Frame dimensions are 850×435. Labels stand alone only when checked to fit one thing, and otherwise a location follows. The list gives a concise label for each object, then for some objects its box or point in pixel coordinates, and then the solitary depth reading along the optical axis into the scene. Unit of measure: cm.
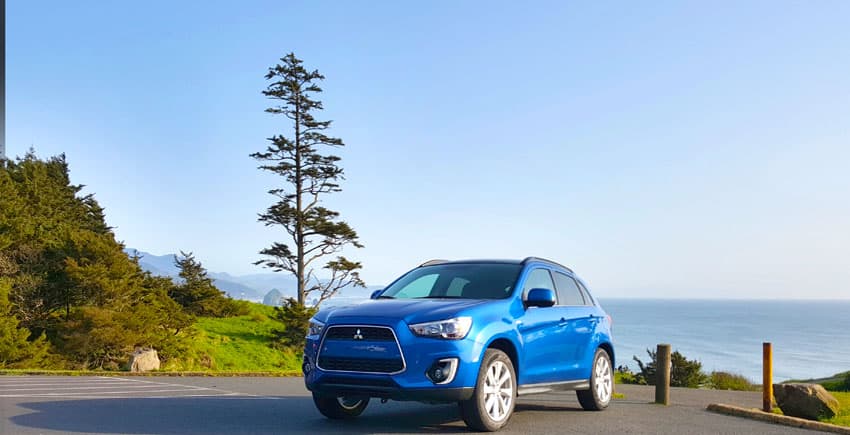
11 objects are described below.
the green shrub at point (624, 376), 2711
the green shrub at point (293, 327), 4000
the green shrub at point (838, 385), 2491
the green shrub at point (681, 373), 2666
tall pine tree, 4681
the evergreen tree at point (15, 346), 2664
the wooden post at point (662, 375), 1368
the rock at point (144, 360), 2805
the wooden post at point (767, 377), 1246
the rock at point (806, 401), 1219
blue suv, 852
